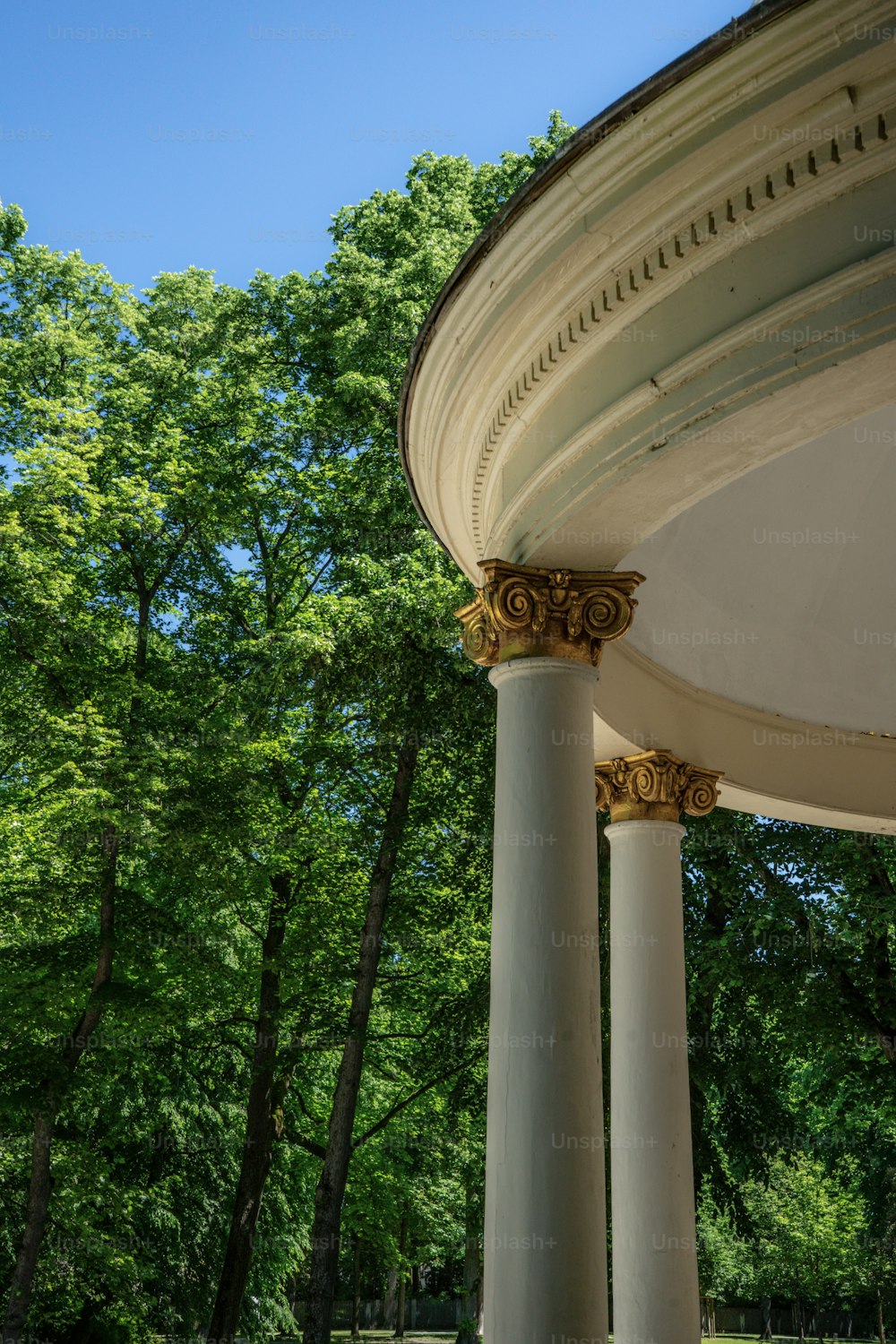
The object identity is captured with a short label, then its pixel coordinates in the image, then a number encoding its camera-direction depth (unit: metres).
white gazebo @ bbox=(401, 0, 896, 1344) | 7.45
